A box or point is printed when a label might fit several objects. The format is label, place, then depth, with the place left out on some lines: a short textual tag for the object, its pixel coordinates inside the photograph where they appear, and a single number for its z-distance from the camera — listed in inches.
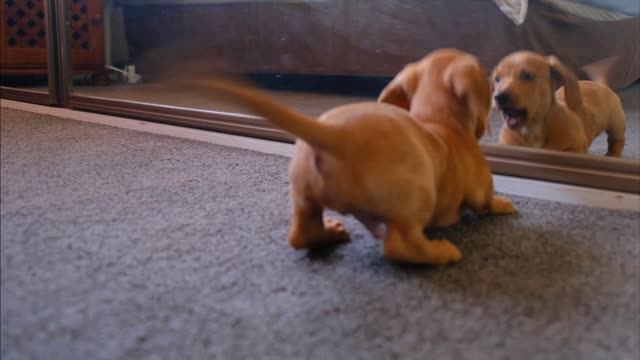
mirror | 52.2
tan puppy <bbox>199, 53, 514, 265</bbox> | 23.9
